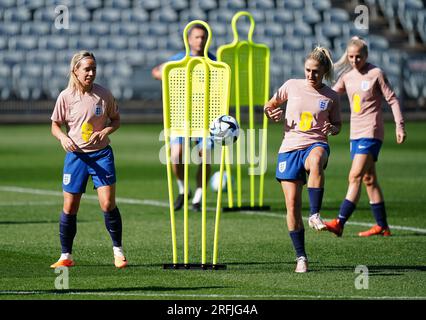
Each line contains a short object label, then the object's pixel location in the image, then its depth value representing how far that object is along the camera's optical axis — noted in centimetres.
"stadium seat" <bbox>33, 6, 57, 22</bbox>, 3788
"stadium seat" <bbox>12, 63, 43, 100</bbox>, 3553
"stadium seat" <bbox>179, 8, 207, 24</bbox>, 3862
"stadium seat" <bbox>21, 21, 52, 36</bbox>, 3753
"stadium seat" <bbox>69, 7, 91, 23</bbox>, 3812
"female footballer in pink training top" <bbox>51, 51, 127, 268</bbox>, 1020
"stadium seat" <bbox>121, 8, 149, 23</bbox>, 3862
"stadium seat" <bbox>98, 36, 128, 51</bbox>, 3762
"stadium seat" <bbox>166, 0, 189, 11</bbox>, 3906
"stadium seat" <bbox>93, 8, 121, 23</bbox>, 3844
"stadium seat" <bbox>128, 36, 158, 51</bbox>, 3772
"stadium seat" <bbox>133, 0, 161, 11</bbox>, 3912
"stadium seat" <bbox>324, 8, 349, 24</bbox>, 4003
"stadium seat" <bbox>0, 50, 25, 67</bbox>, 3642
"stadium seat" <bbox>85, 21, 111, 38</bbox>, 3788
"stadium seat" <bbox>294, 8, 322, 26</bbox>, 3985
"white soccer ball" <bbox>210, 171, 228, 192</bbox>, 1784
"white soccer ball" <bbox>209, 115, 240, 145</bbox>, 949
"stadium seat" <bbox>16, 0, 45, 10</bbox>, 3805
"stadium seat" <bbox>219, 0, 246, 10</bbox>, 3975
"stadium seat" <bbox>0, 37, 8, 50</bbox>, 3675
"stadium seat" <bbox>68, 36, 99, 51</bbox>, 3735
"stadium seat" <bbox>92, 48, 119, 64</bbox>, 3669
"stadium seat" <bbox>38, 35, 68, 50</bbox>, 3722
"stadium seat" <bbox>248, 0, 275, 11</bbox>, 4000
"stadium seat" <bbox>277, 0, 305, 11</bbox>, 4031
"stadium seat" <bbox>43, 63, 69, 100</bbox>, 3553
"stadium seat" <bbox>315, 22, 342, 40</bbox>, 3916
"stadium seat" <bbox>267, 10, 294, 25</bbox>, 3969
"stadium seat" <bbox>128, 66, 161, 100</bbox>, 3562
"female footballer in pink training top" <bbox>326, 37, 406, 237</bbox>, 1241
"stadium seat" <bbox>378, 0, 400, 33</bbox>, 4128
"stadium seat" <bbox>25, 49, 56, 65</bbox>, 3669
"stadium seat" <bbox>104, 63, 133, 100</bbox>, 3572
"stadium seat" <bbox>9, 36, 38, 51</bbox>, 3703
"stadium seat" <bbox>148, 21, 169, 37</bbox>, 3812
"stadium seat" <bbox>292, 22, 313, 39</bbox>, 3919
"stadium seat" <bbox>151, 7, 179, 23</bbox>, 3862
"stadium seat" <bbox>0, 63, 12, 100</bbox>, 3541
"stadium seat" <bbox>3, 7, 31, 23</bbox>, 3762
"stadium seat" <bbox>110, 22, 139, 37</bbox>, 3812
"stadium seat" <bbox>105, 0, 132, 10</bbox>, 3894
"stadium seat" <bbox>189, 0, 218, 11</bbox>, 3928
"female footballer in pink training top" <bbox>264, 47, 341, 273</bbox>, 998
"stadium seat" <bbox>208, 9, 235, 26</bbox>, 3894
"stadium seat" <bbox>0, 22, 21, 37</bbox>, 3728
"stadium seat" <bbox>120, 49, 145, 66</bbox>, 3662
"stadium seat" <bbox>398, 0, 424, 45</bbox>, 4094
